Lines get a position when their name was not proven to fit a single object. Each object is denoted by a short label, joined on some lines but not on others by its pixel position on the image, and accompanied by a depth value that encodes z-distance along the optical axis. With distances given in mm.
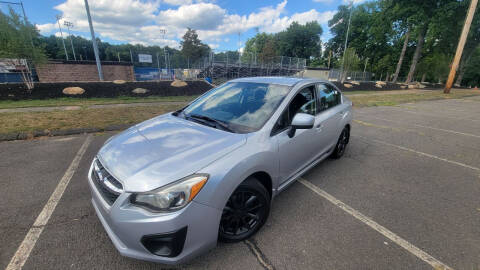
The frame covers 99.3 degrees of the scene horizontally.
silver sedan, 1511
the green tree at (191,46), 48062
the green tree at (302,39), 67438
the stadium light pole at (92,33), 12534
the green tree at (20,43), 9141
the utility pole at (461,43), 16625
